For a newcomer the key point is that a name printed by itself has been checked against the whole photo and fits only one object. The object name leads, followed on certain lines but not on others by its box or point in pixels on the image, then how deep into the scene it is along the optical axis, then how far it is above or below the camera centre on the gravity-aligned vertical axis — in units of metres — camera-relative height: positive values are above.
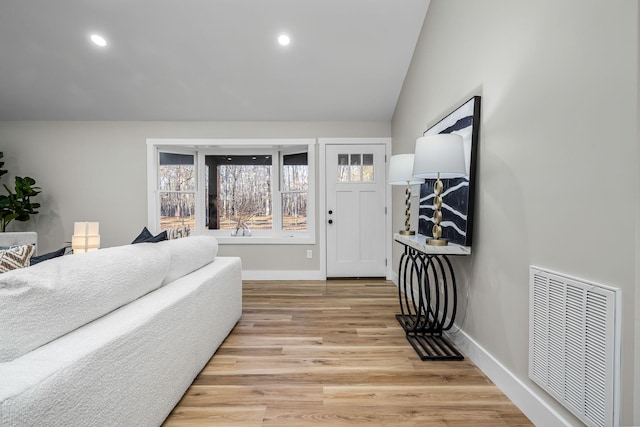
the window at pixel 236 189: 4.50 +0.24
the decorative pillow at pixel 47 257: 1.20 -0.21
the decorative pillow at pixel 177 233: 2.42 -0.22
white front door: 4.30 -0.05
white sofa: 0.83 -0.46
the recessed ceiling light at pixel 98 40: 3.16 +1.70
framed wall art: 2.01 +0.15
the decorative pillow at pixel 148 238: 1.76 -0.19
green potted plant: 3.90 +0.02
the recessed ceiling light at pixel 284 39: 3.16 +1.72
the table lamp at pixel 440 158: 1.93 +0.31
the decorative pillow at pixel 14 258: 1.25 -0.22
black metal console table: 2.06 -0.86
